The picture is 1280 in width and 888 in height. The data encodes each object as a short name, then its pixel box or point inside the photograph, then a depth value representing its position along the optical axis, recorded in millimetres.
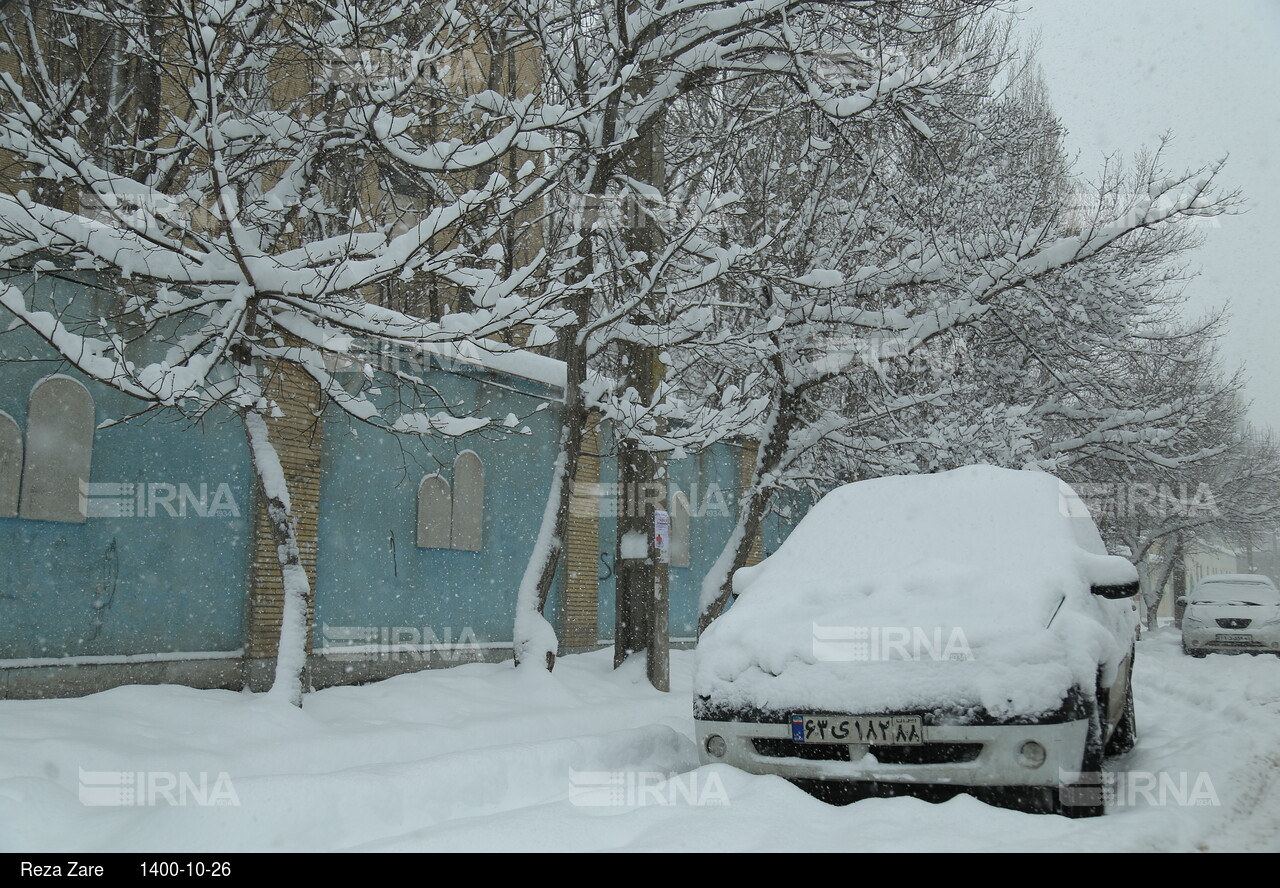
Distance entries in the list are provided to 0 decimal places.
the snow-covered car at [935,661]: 4281
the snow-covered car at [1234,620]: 17781
